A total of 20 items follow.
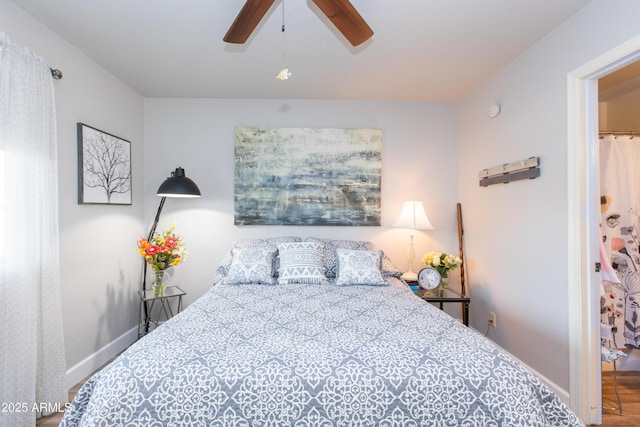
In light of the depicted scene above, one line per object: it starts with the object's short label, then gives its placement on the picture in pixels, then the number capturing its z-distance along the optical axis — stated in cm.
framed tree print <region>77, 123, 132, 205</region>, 225
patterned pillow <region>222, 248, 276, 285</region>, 238
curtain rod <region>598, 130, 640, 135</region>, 224
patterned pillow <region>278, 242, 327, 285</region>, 239
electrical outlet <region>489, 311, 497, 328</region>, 259
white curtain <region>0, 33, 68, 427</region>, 161
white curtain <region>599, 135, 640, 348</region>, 225
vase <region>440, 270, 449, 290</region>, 281
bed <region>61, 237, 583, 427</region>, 104
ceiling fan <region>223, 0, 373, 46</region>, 130
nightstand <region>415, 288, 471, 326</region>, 249
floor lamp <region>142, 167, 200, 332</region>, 255
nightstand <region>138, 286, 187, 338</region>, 278
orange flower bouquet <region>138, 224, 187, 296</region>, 257
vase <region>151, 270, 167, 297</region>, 263
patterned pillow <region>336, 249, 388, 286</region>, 236
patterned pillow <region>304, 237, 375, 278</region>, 265
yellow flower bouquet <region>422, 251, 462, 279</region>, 275
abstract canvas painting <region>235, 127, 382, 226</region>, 311
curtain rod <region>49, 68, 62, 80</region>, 196
